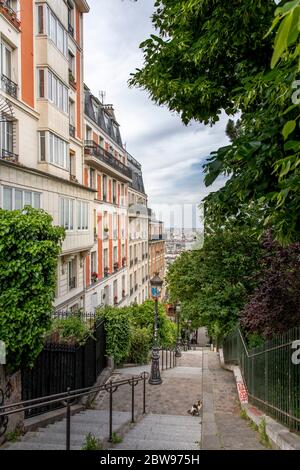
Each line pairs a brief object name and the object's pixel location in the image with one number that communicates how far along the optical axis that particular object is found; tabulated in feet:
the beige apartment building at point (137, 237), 118.21
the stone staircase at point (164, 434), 19.54
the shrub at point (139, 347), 50.67
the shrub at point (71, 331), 32.96
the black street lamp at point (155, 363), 40.17
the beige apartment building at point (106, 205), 78.84
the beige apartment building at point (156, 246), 152.07
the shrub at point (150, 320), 65.16
